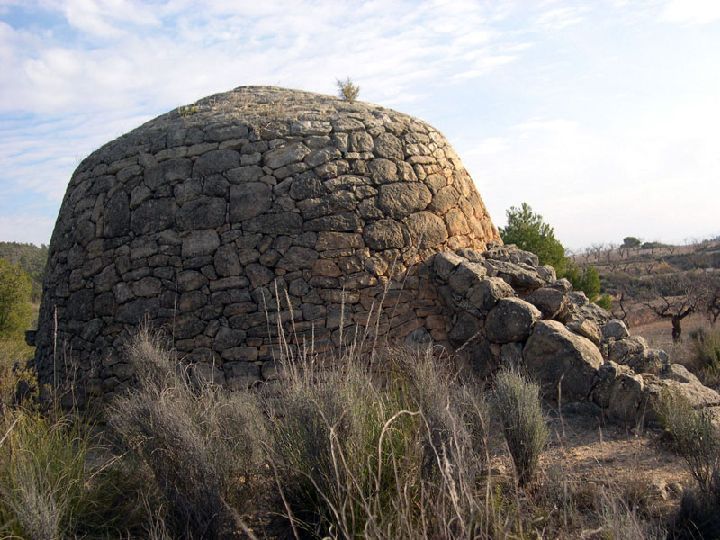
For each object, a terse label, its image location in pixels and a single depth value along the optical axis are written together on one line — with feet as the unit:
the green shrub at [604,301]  39.42
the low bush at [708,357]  27.56
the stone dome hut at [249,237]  21.65
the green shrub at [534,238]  34.14
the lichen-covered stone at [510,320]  21.33
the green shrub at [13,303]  50.03
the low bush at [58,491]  11.18
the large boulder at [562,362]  20.33
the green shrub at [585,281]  39.09
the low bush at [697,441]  14.08
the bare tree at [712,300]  55.01
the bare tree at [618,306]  65.81
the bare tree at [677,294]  52.57
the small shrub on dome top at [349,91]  29.14
